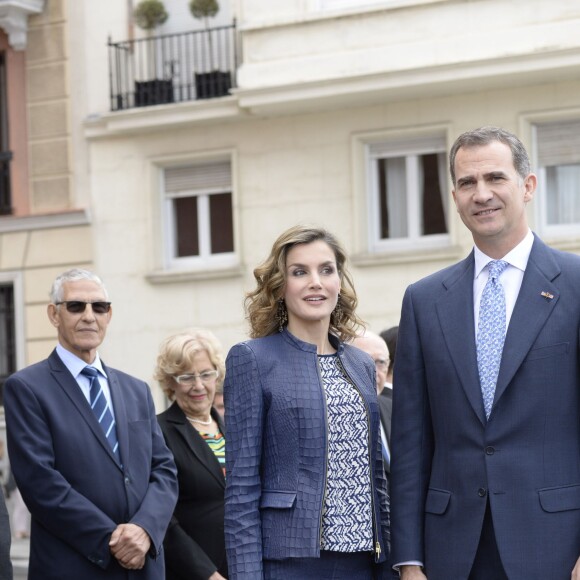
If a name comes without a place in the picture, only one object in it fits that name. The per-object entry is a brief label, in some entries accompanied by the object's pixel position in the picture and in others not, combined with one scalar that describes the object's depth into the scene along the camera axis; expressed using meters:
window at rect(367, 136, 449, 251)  18.88
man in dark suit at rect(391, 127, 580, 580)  4.65
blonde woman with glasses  7.13
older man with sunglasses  6.43
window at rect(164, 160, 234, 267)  20.27
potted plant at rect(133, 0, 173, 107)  20.11
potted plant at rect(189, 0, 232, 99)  19.86
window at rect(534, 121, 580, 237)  18.05
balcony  19.94
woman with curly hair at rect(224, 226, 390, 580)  5.06
